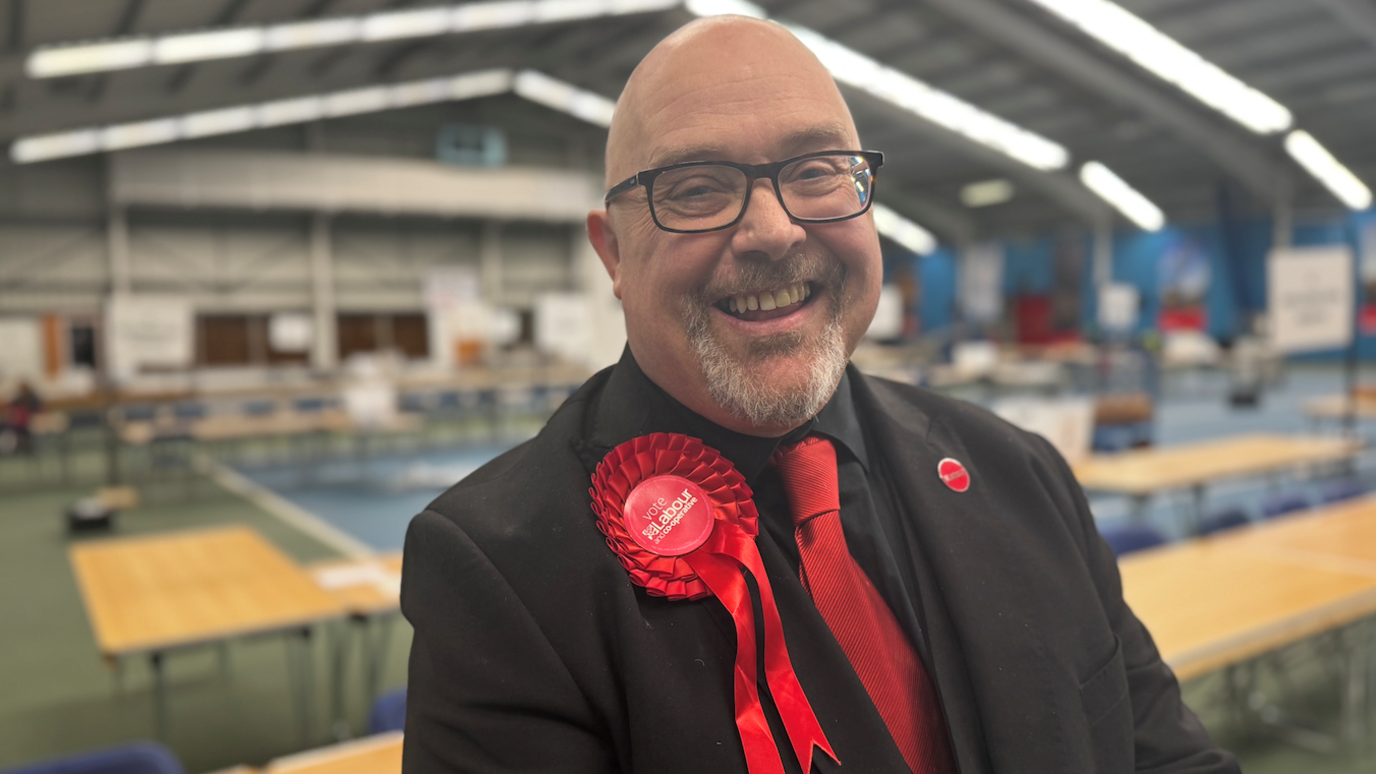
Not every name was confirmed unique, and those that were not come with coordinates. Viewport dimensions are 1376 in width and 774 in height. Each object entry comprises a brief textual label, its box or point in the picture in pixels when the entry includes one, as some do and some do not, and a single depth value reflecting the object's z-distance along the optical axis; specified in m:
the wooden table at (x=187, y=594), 3.00
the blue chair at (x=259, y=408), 13.15
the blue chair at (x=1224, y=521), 4.02
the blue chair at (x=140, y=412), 12.14
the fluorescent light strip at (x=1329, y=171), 17.42
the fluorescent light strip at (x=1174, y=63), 12.88
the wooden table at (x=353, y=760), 1.84
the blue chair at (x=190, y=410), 11.41
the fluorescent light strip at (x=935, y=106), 15.23
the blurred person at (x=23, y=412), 11.30
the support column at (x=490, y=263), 21.77
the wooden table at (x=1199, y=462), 5.24
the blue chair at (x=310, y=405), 12.25
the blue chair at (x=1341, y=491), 4.91
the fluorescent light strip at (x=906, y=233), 27.45
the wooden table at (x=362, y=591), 3.29
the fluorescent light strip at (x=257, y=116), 16.58
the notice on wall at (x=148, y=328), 7.77
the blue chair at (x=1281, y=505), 4.53
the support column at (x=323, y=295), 19.72
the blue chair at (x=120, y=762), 1.79
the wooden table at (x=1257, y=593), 2.57
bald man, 0.86
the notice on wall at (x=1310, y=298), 5.76
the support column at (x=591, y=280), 19.66
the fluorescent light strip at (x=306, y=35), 10.25
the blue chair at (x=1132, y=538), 3.61
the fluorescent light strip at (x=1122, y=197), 21.44
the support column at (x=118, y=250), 17.66
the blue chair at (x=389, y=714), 2.21
